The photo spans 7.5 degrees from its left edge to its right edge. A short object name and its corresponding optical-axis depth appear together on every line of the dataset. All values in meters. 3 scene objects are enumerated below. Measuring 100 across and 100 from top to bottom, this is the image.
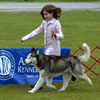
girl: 15.98
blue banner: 17.23
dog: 15.64
